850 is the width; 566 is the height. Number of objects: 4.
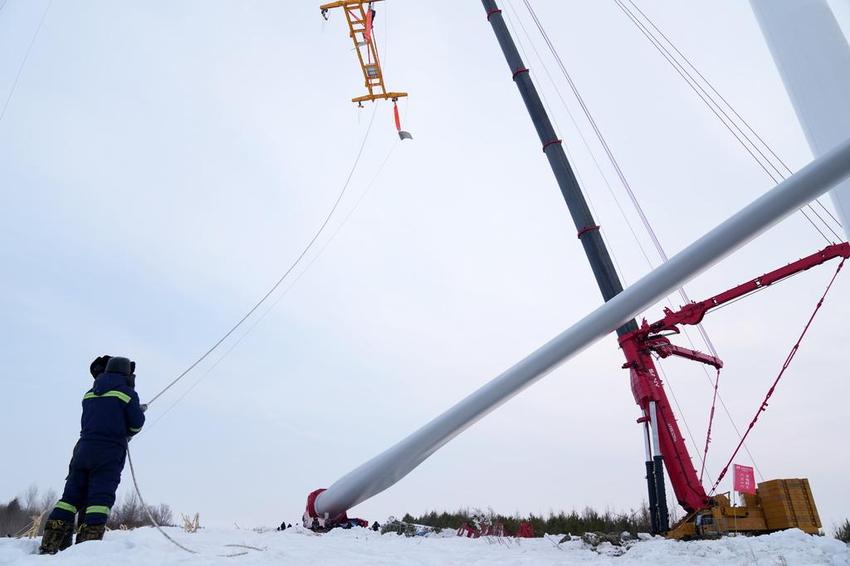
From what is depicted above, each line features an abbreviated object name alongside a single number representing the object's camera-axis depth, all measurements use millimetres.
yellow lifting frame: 15930
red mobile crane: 10866
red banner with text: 10641
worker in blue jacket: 5523
